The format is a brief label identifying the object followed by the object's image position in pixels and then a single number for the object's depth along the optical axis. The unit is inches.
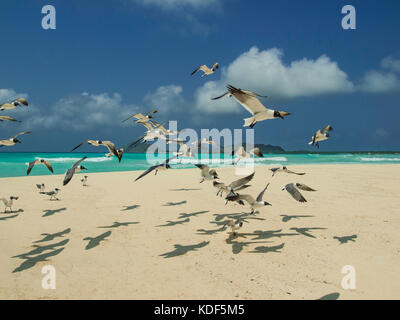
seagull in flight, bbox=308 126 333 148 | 244.3
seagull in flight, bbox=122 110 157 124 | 297.3
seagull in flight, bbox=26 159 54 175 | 259.6
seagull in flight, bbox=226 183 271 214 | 192.7
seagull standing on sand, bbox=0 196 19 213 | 289.9
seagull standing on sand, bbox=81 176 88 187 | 484.3
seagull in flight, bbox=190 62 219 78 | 353.1
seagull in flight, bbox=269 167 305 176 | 249.1
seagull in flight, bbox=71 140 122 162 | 242.1
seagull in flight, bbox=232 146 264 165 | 249.4
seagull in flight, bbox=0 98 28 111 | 249.1
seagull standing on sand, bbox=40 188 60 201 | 353.5
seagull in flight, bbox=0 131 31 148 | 237.2
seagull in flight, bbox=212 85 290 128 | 180.5
